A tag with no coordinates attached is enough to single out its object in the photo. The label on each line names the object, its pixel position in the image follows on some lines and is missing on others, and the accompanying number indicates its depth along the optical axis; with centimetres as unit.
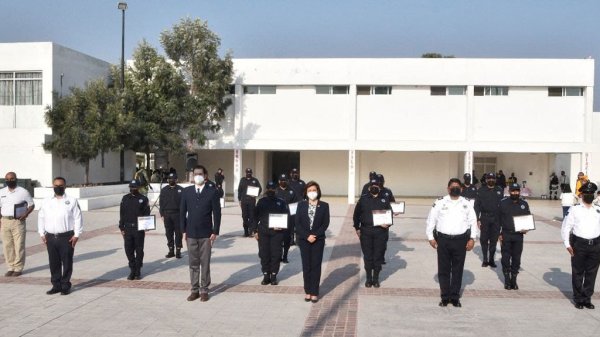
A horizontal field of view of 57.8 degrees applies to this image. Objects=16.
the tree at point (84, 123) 2238
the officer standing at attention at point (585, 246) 756
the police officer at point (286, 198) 998
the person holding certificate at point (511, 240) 870
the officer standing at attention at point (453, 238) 759
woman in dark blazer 779
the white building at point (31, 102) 2386
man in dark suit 786
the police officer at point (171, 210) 1132
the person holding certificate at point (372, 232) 873
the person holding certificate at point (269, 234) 882
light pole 2470
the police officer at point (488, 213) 1062
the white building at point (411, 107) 2711
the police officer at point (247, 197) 1323
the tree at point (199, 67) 2586
